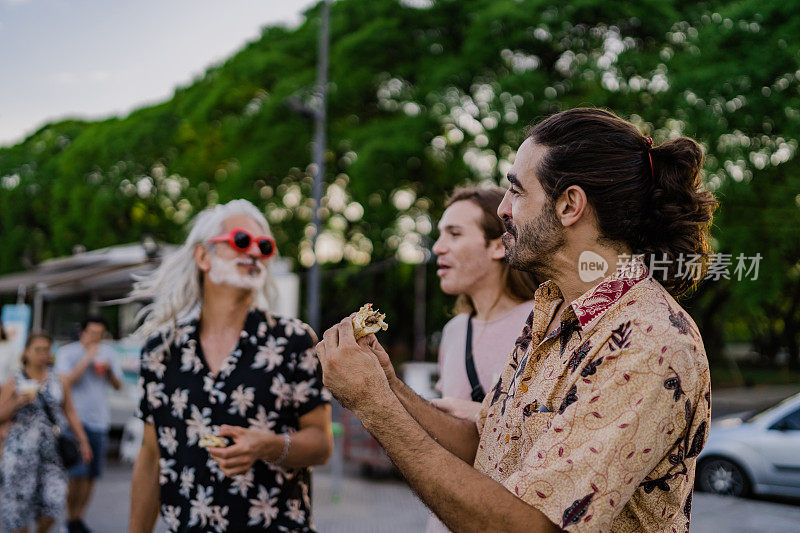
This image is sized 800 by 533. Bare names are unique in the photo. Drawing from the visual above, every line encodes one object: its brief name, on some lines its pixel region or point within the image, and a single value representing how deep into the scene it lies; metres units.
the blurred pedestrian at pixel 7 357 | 7.01
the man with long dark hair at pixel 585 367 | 1.31
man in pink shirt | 2.68
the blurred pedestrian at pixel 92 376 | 7.22
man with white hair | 2.49
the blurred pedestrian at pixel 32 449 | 5.49
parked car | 8.19
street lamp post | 13.16
